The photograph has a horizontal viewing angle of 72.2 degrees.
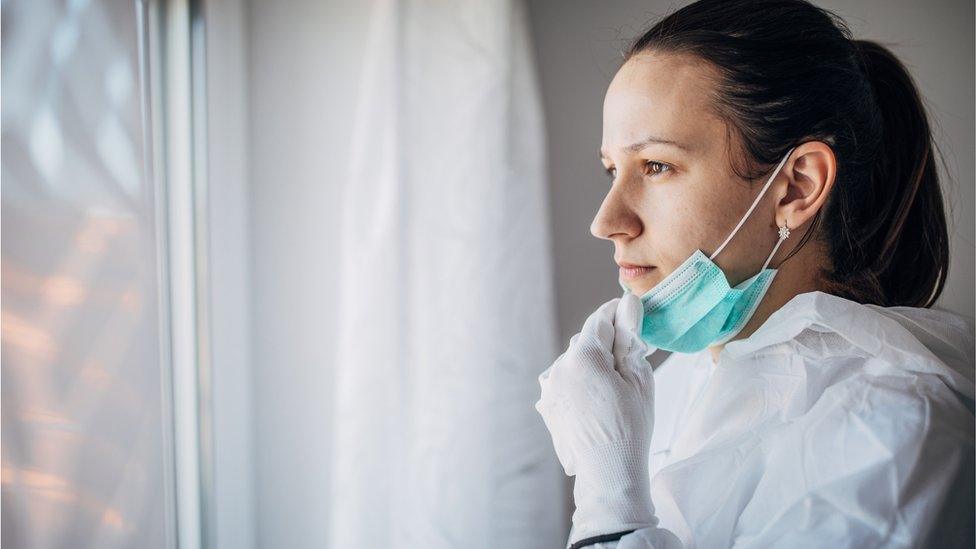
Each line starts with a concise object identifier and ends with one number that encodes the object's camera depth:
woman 0.77
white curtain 1.12
